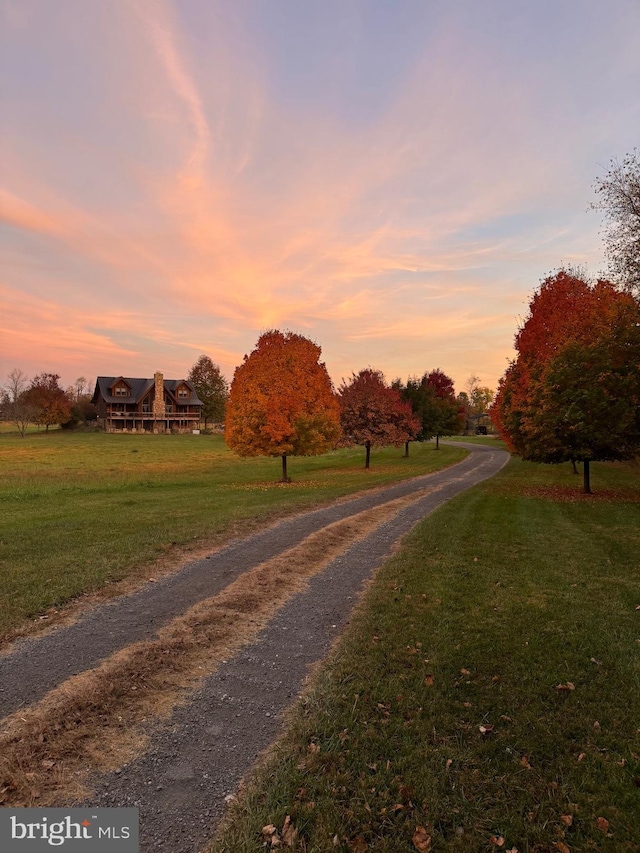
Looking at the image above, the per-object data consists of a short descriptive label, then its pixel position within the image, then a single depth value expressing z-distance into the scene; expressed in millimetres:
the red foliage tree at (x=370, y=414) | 34719
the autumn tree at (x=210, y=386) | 102188
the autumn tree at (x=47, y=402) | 82188
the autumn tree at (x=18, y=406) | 75625
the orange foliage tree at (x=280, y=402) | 25422
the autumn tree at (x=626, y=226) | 18812
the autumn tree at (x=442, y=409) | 46812
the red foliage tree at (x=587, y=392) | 19656
